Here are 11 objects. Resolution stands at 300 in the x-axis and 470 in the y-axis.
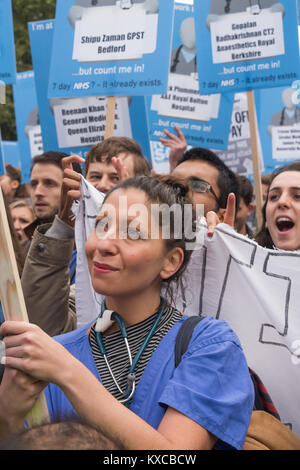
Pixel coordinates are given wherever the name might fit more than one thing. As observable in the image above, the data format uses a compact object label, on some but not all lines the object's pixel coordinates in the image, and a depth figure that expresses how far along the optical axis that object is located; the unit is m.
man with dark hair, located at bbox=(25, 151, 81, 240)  4.23
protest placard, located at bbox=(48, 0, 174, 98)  4.48
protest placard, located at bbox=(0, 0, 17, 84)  4.89
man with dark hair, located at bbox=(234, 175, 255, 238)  4.16
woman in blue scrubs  1.53
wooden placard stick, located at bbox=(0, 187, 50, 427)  1.52
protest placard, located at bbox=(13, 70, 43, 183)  7.50
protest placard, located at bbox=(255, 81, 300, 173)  7.14
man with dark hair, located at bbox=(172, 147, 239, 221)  3.08
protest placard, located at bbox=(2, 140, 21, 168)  9.80
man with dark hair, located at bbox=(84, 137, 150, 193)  3.27
